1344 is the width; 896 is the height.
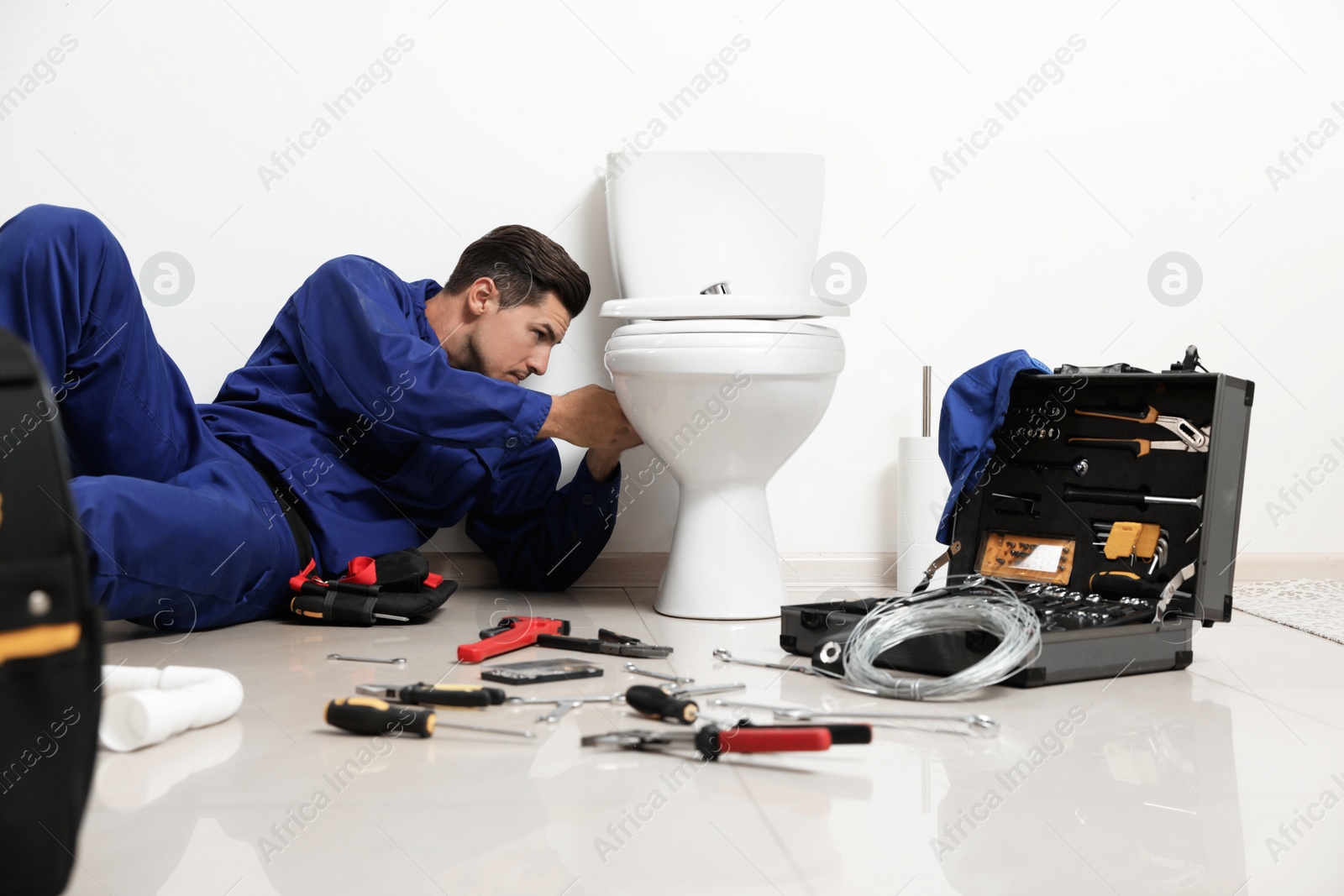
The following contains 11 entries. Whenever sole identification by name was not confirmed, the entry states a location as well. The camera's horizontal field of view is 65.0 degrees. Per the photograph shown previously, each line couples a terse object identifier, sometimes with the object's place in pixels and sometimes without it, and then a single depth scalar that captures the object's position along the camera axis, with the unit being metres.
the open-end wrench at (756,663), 1.40
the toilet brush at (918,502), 2.13
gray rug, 1.81
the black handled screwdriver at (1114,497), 1.60
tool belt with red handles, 1.69
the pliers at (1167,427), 1.57
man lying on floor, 1.44
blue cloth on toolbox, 1.74
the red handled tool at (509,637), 1.42
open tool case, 1.36
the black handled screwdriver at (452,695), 1.08
